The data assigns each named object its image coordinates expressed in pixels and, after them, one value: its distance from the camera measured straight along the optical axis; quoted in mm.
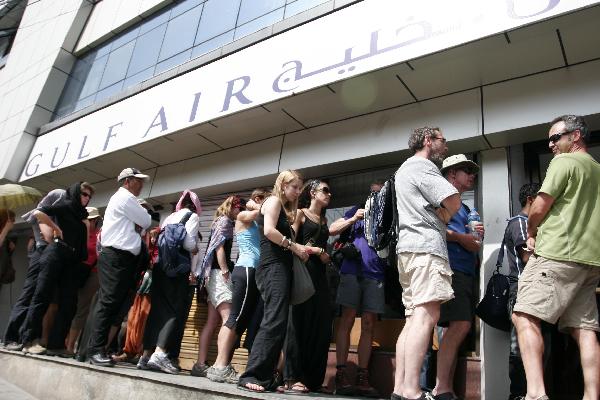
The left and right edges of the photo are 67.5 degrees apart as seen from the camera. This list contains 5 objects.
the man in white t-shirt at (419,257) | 2549
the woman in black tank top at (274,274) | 3027
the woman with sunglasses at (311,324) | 3502
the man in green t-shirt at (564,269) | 2527
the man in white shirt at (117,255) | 3932
